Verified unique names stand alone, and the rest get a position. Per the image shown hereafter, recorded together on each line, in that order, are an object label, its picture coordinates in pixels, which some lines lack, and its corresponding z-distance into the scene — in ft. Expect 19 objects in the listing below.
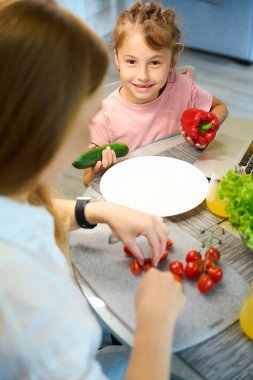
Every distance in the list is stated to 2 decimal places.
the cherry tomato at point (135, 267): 3.20
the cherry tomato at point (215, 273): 3.07
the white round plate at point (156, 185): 3.87
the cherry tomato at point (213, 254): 3.23
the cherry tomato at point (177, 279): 3.05
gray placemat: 2.81
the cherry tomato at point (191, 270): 3.10
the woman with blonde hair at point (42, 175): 2.02
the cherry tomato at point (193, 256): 3.20
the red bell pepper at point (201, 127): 4.67
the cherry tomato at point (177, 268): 3.14
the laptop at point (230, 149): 4.42
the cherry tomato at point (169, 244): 3.42
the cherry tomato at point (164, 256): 3.32
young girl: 5.03
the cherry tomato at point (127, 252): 3.36
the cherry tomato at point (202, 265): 3.11
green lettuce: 3.24
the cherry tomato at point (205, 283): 3.01
